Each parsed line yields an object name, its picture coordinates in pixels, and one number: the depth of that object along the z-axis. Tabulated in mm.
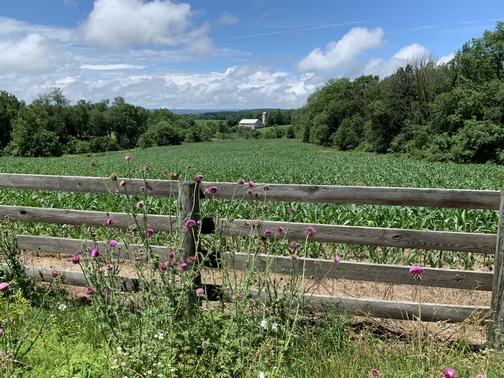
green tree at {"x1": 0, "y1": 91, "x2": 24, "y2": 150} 68500
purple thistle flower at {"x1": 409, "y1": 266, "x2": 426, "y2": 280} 2207
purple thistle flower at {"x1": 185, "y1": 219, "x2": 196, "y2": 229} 2702
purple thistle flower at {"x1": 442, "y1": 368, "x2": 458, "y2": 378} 1448
